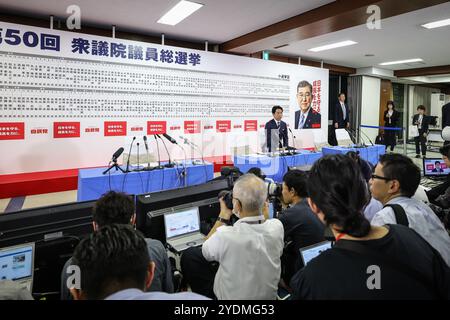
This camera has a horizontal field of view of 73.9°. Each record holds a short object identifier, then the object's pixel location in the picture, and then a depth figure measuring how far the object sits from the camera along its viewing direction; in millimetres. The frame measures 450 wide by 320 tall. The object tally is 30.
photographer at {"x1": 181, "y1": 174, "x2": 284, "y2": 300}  1283
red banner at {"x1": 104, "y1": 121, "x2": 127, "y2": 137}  5207
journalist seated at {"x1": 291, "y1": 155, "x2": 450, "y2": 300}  759
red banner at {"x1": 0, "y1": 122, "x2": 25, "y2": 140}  4344
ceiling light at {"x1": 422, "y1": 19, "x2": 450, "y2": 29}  4875
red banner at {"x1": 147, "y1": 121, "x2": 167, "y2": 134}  5607
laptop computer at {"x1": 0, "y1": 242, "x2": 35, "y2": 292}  1228
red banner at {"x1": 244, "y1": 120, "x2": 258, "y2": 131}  6842
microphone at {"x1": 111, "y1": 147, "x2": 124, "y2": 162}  3650
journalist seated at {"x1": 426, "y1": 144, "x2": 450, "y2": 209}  2843
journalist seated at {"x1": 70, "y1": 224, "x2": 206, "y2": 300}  753
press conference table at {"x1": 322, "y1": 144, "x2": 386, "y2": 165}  5893
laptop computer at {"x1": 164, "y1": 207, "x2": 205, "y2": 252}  1807
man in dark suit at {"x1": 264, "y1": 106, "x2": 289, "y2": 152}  5559
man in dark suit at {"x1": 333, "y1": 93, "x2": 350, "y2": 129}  8711
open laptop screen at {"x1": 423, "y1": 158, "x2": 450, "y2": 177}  3732
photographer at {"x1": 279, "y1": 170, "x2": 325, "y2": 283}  1693
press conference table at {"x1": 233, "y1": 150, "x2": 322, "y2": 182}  4715
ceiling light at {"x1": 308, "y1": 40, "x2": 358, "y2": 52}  6295
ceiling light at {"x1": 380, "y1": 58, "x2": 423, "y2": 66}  8231
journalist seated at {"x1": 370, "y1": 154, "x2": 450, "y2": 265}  1292
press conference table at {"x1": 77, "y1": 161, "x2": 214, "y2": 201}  3512
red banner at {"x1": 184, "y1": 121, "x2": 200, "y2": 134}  6043
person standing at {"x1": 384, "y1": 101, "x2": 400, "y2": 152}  8844
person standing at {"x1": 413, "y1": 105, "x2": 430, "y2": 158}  8227
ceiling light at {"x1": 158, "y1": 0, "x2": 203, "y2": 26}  4242
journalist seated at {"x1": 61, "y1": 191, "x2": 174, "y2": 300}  1312
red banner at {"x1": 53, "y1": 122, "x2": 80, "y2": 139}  4742
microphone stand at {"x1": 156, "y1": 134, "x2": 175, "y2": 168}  4233
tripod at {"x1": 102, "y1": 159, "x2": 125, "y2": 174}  3665
